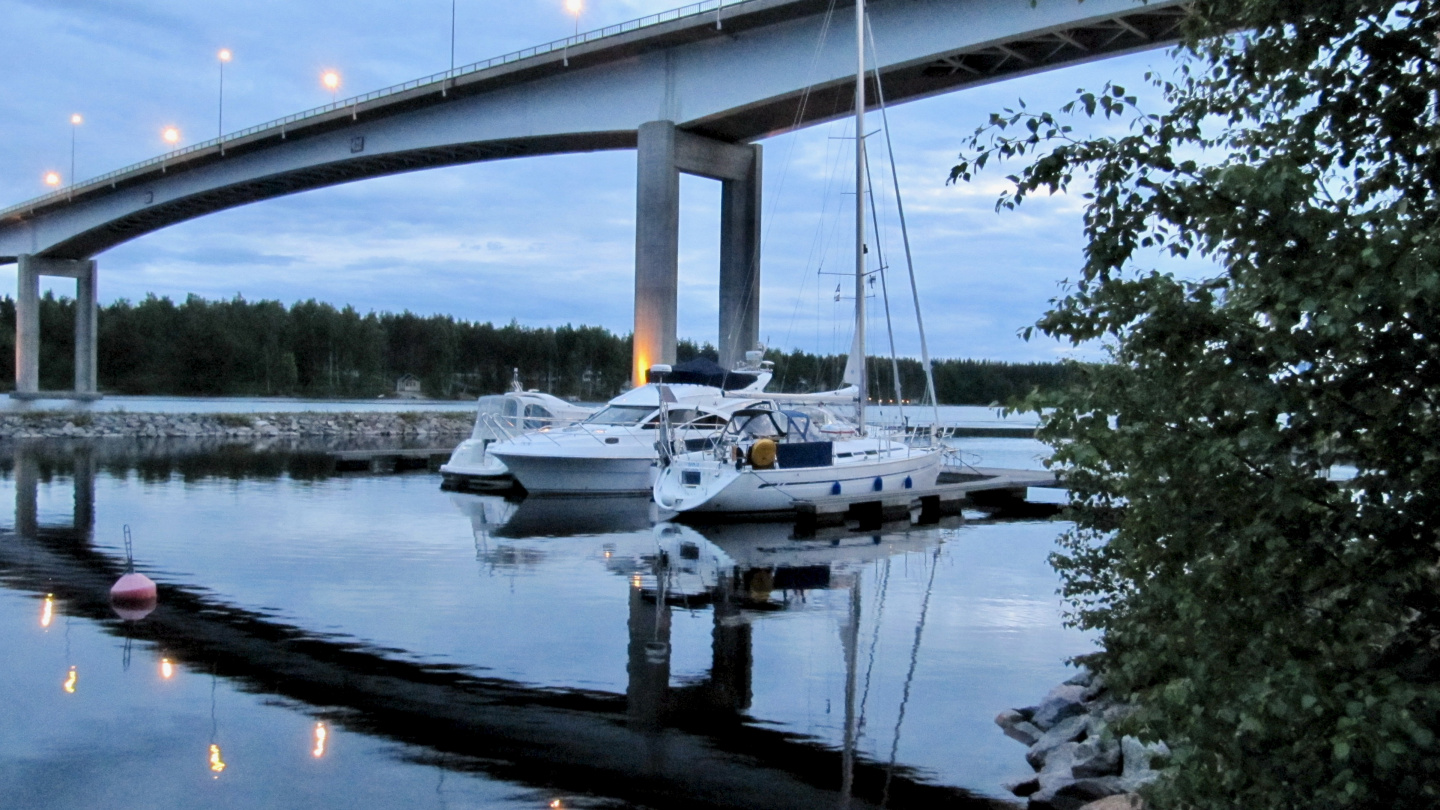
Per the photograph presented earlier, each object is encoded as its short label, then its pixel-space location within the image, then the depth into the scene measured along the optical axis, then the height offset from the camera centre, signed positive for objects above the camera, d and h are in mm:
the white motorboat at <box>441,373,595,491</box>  27375 -944
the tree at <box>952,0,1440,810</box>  3416 -14
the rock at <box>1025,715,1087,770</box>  8070 -2375
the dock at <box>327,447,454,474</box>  32781 -2155
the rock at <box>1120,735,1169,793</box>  6855 -2173
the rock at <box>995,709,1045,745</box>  8711 -2486
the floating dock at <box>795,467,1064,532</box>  22000 -2194
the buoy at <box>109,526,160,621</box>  12157 -2249
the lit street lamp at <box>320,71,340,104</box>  56906 +14746
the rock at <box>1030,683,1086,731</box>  8688 -2293
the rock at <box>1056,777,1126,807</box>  7098 -2378
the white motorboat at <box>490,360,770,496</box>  25500 -1232
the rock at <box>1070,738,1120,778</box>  7324 -2270
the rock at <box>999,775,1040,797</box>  7551 -2502
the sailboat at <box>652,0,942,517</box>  21406 -1419
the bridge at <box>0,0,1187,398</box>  30078 +9203
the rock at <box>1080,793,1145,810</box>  6549 -2272
